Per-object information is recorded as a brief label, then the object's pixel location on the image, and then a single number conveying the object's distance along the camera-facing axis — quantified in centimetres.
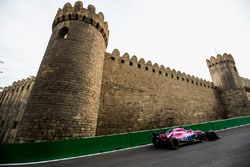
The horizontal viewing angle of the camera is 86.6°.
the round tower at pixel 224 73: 2095
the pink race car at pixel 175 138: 712
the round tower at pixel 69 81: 665
